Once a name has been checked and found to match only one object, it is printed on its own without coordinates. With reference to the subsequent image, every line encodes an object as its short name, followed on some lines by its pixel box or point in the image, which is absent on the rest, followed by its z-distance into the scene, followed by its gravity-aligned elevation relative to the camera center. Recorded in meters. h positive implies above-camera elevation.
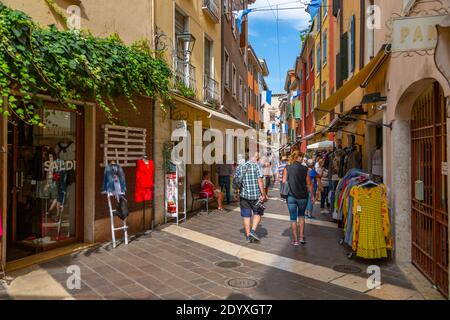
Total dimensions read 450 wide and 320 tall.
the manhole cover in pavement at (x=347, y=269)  5.75 -1.64
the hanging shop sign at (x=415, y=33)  4.06 +1.50
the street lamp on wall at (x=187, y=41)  11.02 +3.92
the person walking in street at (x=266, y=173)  14.44 -0.27
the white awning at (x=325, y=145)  17.39 +1.01
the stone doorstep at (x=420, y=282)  4.75 -1.66
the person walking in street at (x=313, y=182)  10.59 -0.64
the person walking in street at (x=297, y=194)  7.39 -0.56
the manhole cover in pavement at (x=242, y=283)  5.08 -1.65
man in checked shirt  7.72 -0.57
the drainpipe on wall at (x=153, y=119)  9.19 +1.19
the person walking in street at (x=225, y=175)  13.06 -0.31
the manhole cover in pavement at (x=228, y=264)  6.02 -1.63
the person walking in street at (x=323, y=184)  12.31 -0.62
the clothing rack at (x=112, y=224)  7.13 -1.13
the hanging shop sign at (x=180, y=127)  9.83 +1.07
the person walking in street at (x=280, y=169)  14.89 -0.14
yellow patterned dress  6.07 -0.97
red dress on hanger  8.23 -0.34
